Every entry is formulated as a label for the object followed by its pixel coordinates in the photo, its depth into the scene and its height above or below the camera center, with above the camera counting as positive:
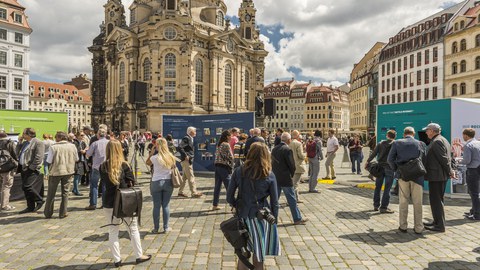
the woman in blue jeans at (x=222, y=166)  9.05 -0.94
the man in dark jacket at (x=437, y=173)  7.13 -0.85
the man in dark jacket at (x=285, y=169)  7.30 -0.81
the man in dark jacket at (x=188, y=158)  10.56 -0.85
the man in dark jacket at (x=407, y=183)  6.94 -1.04
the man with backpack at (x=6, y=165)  8.68 -0.92
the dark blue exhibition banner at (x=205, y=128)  15.87 +0.10
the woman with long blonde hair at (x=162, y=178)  6.61 -0.92
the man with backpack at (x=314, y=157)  11.84 -0.93
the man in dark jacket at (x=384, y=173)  8.82 -1.06
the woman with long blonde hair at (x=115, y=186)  5.15 -0.84
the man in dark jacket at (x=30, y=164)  8.88 -0.89
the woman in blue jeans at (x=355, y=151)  17.19 -1.01
